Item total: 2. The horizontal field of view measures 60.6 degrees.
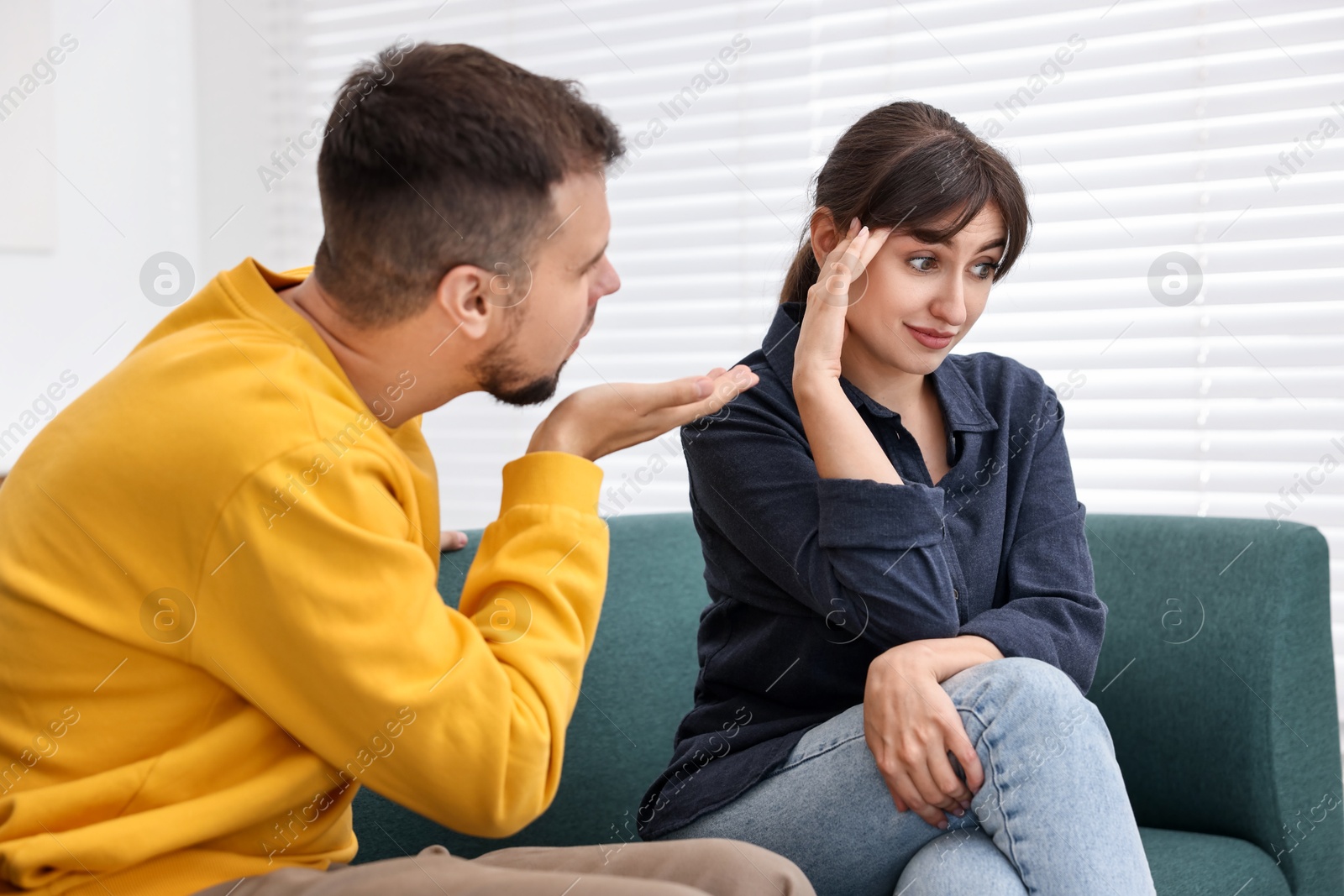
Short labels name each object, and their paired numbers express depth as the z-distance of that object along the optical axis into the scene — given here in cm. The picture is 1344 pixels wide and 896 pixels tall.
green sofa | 161
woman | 106
